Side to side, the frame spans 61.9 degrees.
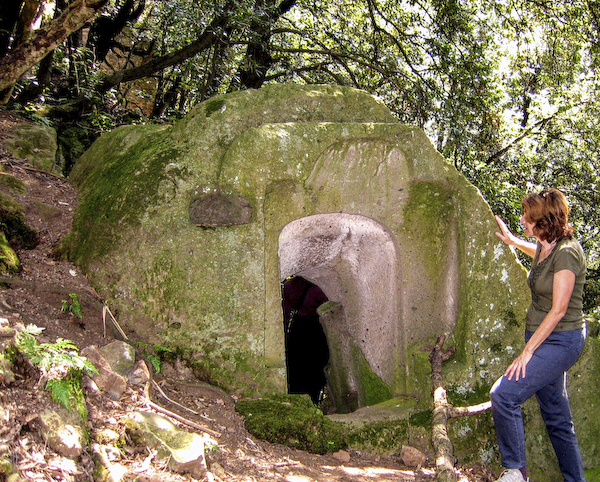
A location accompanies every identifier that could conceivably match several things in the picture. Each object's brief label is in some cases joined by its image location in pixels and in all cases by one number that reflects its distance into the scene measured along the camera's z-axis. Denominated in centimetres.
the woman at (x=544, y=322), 283
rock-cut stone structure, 368
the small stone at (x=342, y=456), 345
